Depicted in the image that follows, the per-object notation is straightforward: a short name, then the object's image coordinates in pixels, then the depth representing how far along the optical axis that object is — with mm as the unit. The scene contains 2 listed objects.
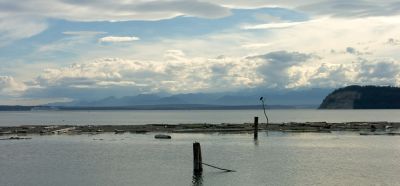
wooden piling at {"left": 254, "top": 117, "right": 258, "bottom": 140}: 94269
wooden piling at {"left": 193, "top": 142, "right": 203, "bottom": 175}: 51706
